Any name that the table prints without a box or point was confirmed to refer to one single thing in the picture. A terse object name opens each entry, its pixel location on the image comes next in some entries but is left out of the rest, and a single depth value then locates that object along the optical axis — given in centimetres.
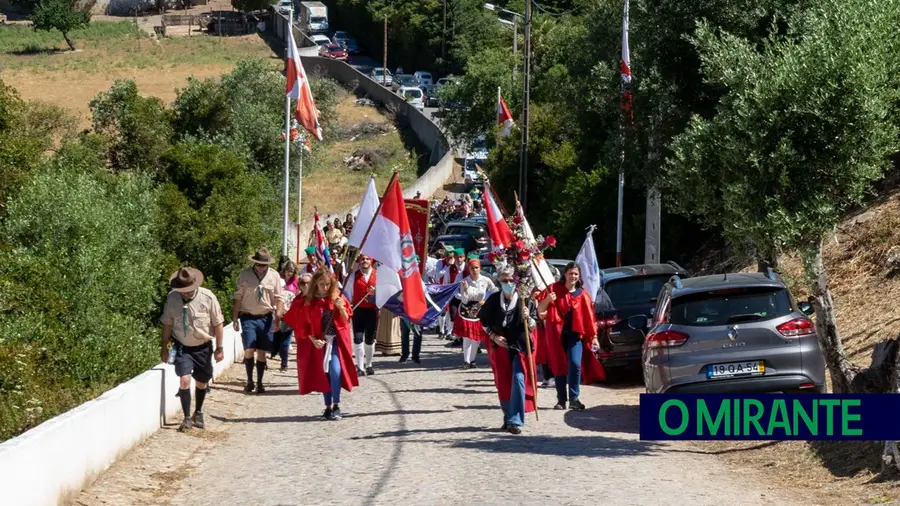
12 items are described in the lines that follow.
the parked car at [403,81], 9644
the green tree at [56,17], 12294
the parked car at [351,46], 11781
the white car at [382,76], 9921
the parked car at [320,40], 11650
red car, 11138
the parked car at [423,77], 9950
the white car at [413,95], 9131
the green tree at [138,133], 5134
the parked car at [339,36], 11850
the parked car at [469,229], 3725
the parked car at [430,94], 9294
